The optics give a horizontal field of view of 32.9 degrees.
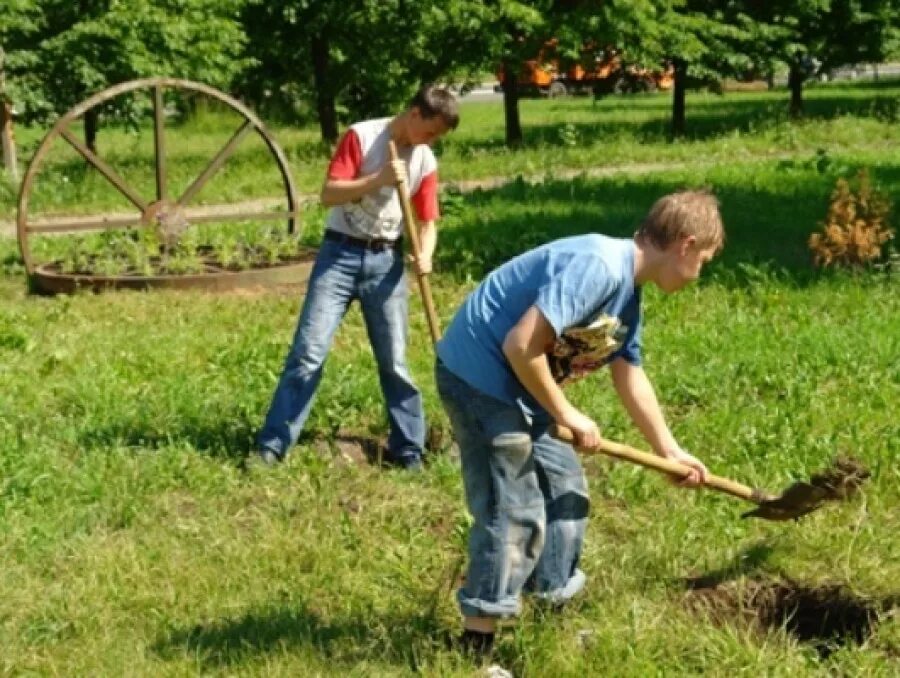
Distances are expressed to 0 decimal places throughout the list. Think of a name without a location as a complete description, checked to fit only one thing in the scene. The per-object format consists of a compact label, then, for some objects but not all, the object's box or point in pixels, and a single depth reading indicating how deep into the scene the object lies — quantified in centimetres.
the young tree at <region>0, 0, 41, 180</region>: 1665
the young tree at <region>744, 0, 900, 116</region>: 2195
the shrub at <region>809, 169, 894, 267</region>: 898
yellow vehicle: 2144
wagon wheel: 1022
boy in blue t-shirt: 357
